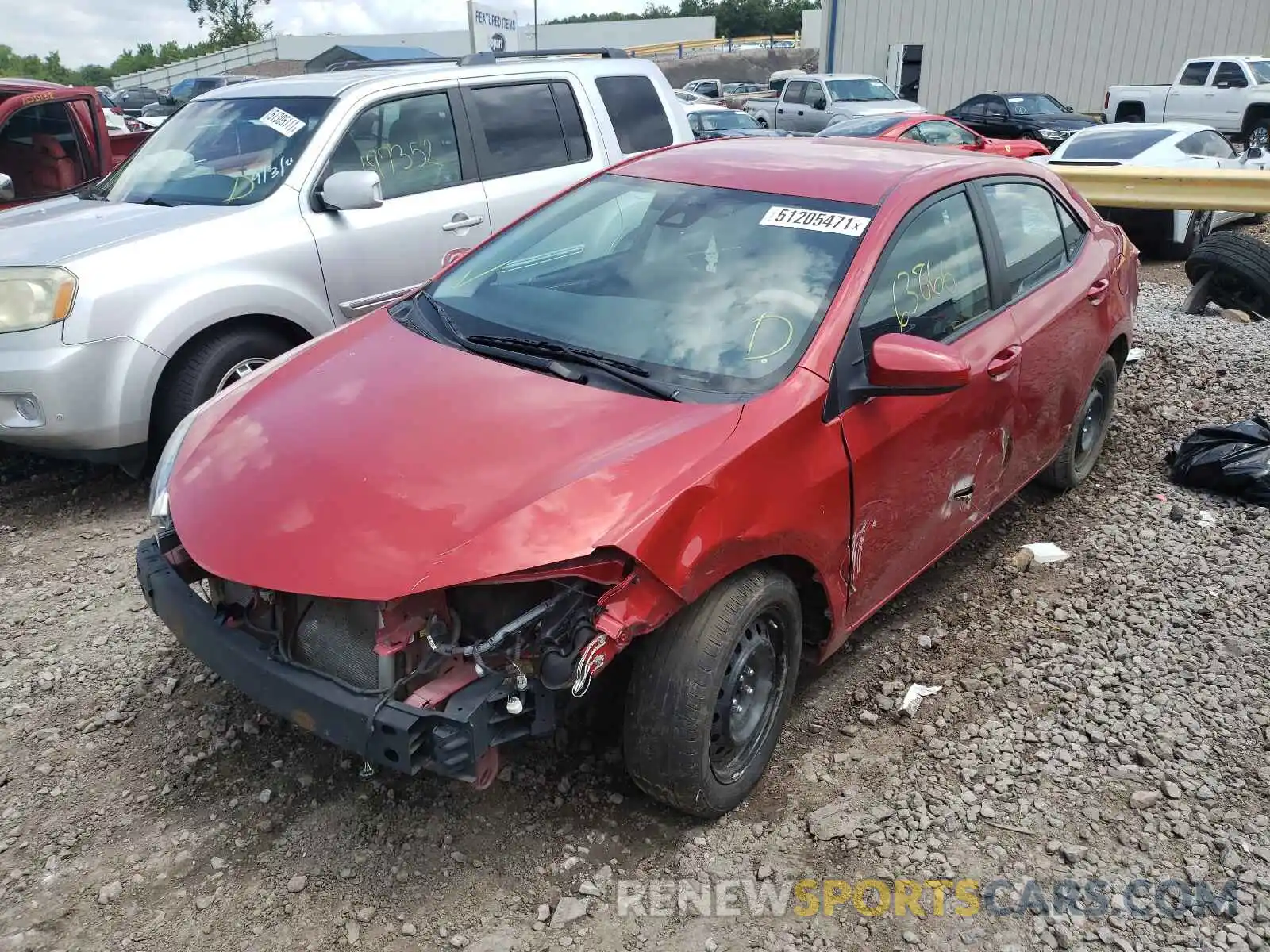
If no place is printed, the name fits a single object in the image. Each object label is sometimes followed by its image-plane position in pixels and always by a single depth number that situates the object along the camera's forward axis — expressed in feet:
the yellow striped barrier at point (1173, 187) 23.40
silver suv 14.34
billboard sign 59.47
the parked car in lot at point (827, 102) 71.87
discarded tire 22.68
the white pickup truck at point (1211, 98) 65.57
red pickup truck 22.85
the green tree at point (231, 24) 254.27
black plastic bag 15.42
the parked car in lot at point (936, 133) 45.65
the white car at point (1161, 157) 33.04
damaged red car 7.63
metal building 94.99
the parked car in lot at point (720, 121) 65.82
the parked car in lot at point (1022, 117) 63.16
